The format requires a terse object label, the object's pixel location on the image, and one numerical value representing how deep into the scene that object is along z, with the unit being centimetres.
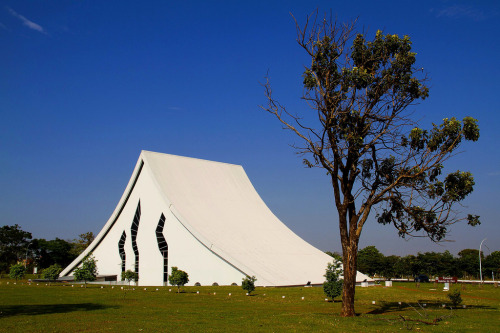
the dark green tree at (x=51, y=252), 4841
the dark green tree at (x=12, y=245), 4625
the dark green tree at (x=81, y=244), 4759
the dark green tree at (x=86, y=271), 2366
